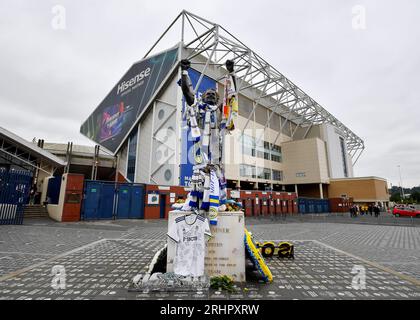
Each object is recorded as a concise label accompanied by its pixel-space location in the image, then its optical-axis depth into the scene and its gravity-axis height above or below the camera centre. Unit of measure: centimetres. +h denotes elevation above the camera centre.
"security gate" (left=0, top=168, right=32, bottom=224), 1153 +10
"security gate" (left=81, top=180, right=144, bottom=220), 1552 -35
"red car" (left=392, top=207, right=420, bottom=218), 2412 -155
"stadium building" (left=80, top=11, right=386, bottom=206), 2362 +1029
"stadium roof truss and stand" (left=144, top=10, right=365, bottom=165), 2331 +1757
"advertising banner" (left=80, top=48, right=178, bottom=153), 2578 +1395
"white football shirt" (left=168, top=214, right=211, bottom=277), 374 -82
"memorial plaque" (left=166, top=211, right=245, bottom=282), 402 -99
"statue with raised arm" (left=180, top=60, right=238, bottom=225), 421 +150
